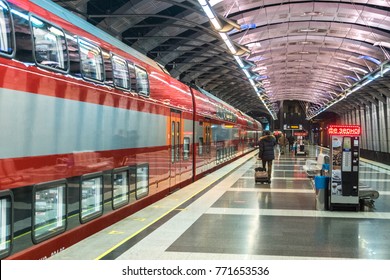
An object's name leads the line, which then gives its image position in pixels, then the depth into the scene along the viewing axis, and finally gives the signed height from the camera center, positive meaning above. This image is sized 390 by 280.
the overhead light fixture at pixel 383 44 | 21.89 +4.87
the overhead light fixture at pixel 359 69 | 29.13 +4.84
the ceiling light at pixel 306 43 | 26.02 +5.81
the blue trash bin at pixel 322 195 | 10.27 -1.18
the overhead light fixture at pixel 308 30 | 22.84 +5.76
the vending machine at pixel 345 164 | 9.99 -0.46
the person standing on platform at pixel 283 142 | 39.78 +0.09
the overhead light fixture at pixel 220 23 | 11.21 +3.24
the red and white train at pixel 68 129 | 4.98 +0.19
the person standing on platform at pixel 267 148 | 16.11 -0.18
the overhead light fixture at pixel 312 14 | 20.09 +5.76
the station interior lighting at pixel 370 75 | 18.90 +3.35
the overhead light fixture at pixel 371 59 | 25.61 +4.84
